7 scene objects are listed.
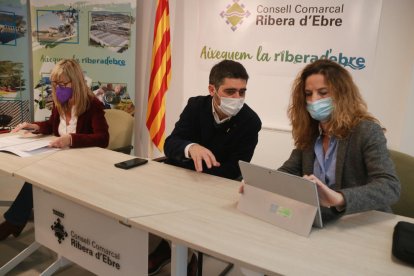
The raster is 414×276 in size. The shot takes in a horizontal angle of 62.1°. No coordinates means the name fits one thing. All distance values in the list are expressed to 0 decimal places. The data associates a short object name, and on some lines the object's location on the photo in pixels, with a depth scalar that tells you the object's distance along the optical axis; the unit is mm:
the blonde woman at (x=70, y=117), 2328
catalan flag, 3338
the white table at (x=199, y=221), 1003
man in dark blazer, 1853
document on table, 2024
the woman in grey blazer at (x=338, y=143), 1238
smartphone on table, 1822
